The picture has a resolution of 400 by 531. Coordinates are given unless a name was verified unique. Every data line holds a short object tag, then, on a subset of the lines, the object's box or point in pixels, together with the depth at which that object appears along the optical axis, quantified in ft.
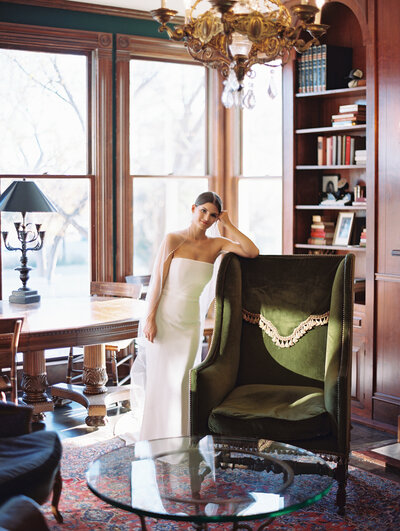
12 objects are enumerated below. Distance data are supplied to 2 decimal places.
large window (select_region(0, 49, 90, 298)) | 19.45
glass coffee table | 8.28
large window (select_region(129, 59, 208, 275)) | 21.33
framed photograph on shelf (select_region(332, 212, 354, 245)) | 18.30
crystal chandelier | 10.97
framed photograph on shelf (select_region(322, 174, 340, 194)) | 18.88
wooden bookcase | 18.25
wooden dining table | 14.56
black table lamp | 17.07
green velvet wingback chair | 11.51
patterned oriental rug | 11.13
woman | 13.80
